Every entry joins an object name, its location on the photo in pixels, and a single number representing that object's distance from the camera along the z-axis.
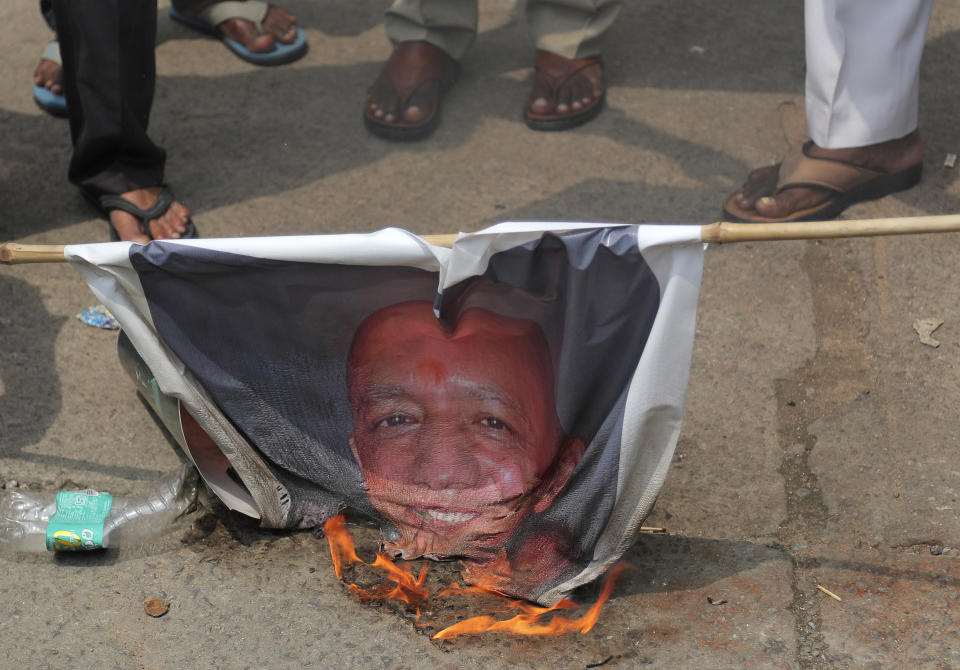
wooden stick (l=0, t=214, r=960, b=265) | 1.96
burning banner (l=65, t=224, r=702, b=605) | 2.08
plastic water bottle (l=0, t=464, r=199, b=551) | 2.38
